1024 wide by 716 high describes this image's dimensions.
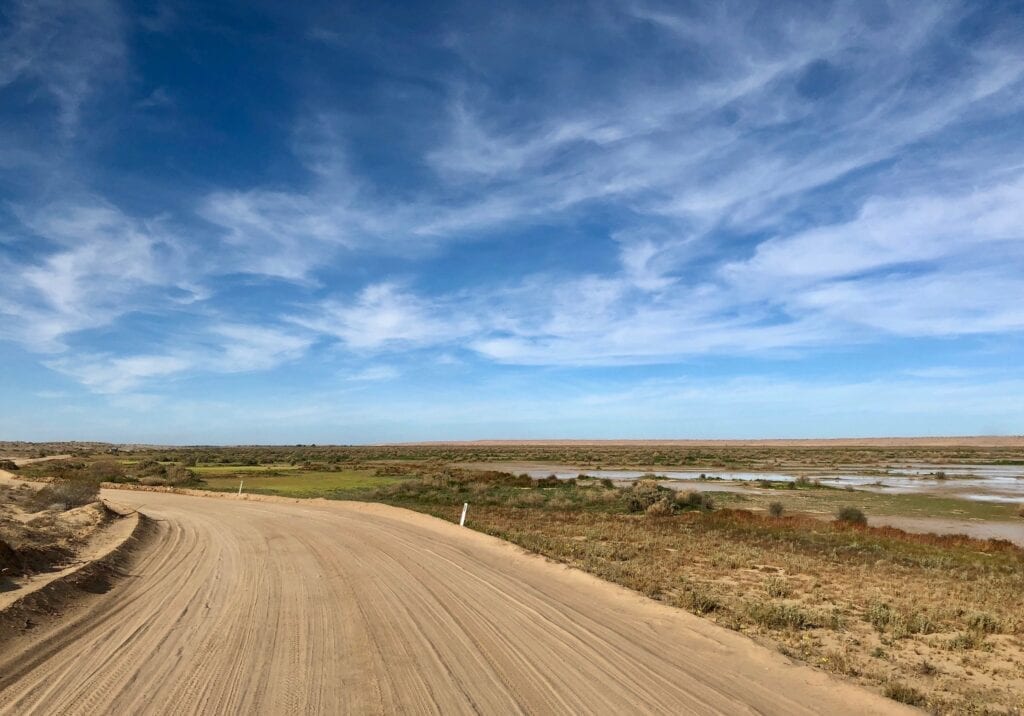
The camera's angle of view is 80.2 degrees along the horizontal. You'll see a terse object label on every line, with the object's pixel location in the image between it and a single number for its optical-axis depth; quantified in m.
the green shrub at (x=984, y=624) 11.45
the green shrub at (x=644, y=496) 33.56
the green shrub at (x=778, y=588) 13.92
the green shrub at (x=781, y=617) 11.16
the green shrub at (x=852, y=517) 29.25
